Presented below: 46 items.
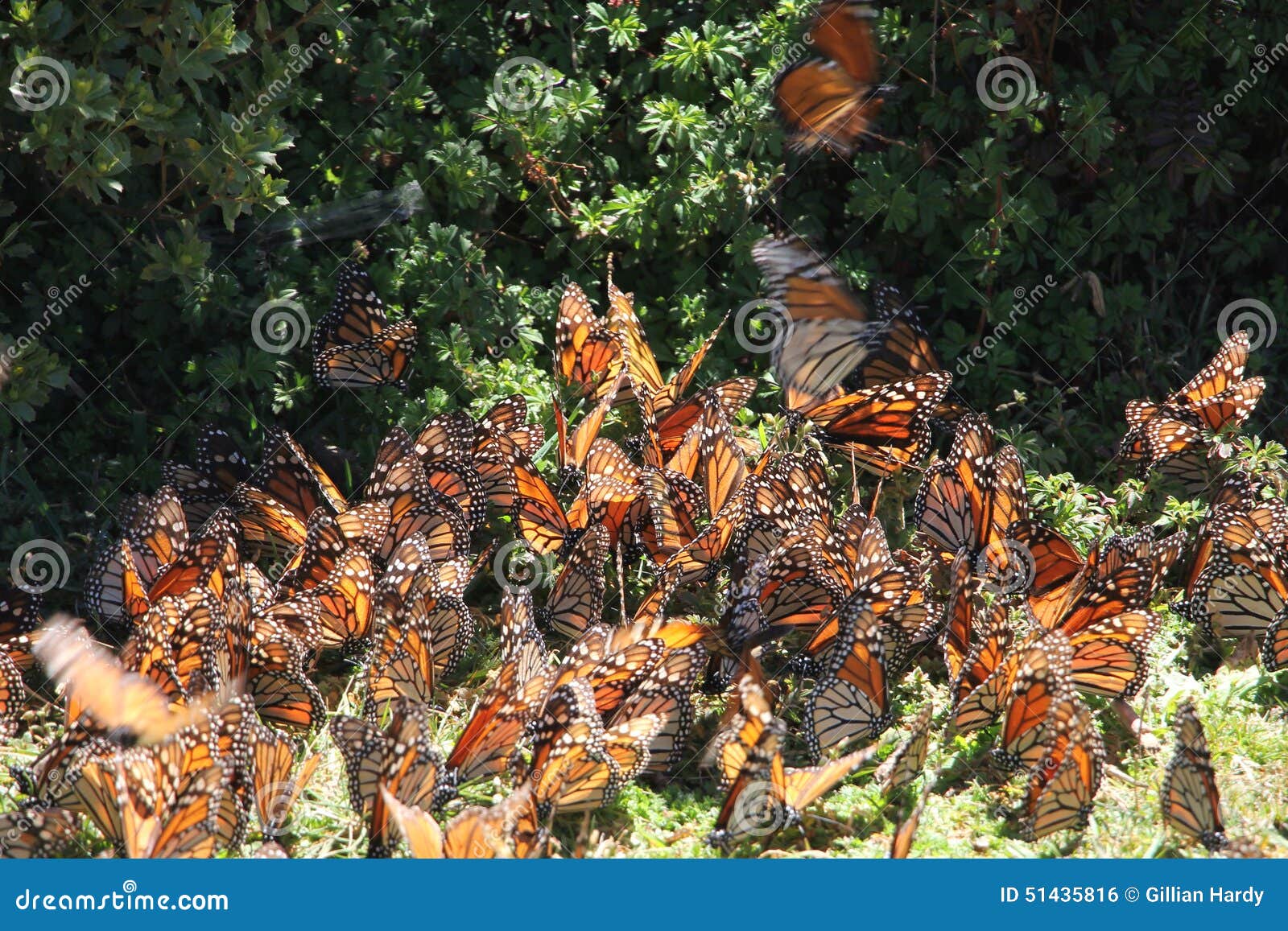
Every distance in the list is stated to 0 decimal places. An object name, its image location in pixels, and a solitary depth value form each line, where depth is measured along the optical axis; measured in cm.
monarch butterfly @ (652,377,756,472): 433
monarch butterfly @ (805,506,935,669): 367
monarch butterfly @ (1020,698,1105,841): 315
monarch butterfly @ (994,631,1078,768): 326
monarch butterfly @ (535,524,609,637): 384
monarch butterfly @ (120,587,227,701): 340
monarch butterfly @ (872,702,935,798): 337
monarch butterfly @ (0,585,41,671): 374
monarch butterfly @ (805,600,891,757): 345
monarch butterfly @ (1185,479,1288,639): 379
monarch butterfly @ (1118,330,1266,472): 440
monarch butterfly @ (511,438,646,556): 405
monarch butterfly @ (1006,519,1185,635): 368
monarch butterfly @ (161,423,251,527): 421
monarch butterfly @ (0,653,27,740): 353
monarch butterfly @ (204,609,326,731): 351
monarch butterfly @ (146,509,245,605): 376
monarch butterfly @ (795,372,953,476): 432
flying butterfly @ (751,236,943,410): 448
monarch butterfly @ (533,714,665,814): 319
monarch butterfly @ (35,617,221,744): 327
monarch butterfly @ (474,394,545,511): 420
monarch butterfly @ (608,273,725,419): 438
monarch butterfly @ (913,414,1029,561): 401
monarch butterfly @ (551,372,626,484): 421
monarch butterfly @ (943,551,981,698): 361
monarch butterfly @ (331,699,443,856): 307
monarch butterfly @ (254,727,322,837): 318
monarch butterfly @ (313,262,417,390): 446
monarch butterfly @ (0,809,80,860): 305
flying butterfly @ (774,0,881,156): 455
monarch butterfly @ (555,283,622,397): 455
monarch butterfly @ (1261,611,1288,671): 371
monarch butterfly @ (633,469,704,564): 398
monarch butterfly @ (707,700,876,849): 316
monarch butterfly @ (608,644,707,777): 342
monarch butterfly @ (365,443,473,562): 401
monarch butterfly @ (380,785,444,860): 287
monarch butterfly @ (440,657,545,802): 335
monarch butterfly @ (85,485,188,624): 387
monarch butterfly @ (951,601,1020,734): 349
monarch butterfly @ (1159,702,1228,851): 312
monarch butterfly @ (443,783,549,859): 293
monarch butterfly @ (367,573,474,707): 352
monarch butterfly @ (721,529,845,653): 371
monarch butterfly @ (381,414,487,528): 416
